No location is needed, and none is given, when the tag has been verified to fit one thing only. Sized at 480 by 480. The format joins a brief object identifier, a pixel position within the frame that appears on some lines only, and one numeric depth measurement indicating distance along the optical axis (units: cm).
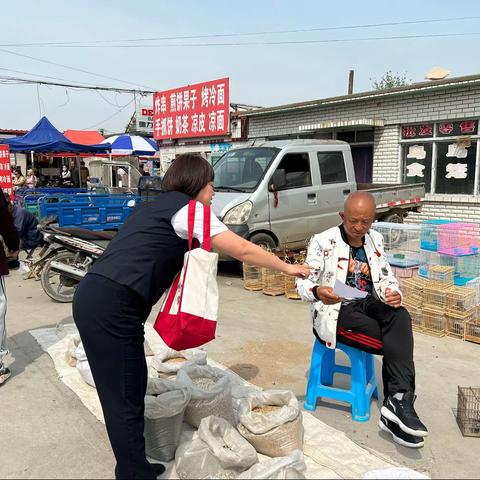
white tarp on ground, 268
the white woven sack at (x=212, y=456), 248
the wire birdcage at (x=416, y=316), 509
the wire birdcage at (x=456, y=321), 482
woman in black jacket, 219
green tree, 3469
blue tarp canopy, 1273
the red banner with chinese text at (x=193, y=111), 1584
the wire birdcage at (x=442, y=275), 512
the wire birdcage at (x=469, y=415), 308
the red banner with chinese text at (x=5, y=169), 1103
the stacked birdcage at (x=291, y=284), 656
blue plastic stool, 321
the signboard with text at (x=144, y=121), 2616
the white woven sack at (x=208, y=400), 292
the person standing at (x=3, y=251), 388
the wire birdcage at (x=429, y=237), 578
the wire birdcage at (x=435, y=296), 495
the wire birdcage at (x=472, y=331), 476
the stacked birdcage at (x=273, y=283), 675
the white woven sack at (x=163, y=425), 269
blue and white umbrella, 1527
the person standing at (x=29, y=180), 1462
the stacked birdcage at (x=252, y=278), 703
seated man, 291
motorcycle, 629
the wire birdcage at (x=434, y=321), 493
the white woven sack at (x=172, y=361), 376
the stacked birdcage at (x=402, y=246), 570
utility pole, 2406
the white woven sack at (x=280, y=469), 222
